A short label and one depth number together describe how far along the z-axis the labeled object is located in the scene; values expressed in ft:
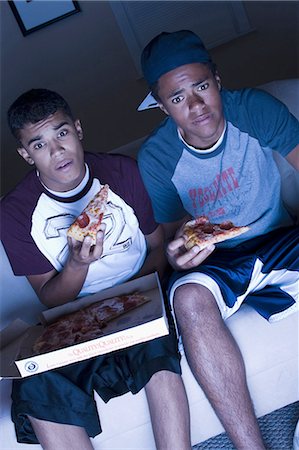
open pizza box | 5.04
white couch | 5.57
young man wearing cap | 5.39
